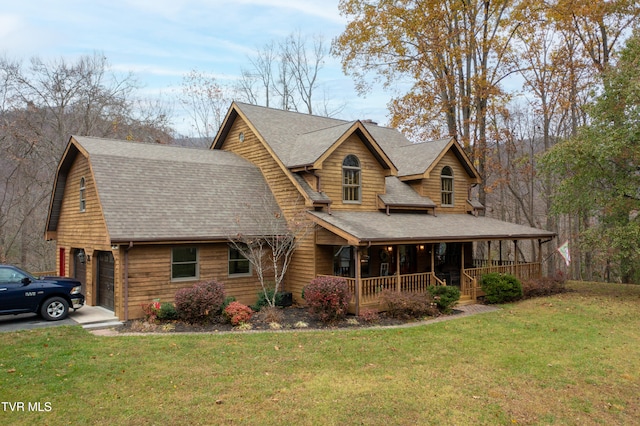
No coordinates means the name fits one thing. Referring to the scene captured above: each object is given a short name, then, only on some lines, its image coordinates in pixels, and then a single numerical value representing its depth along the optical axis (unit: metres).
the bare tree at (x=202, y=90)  38.47
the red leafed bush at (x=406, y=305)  14.58
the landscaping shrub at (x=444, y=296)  15.61
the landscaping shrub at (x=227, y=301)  14.46
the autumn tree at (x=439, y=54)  28.39
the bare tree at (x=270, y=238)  16.08
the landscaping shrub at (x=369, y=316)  14.17
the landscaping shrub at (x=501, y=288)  18.00
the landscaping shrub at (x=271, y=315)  13.85
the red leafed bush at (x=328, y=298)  13.77
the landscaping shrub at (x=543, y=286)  19.17
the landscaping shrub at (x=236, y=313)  13.23
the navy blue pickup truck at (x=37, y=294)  12.87
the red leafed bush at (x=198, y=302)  13.37
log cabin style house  14.98
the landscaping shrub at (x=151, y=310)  13.77
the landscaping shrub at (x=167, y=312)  13.75
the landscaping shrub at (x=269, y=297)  16.41
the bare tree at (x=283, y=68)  39.88
